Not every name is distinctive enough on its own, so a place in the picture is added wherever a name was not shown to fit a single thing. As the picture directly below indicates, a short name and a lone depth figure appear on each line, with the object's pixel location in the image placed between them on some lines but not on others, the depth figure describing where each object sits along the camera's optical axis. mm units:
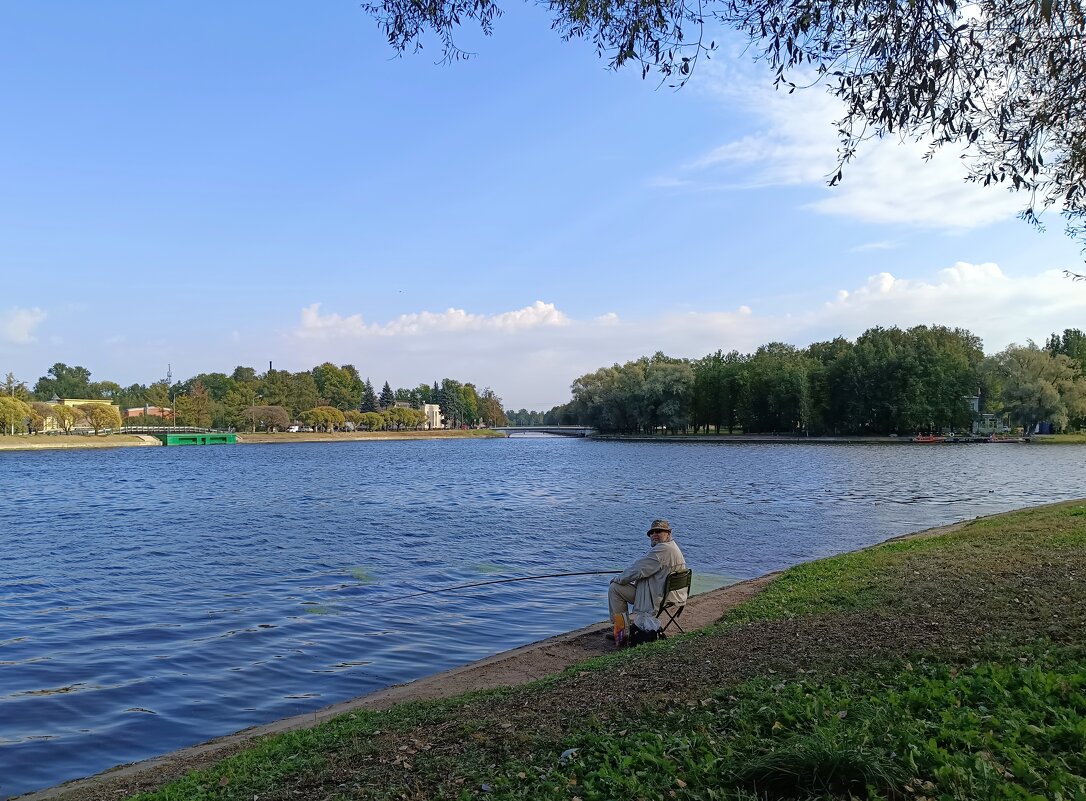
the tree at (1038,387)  91250
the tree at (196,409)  141625
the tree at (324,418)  166962
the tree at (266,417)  150750
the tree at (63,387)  191625
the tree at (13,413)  101562
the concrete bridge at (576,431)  174912
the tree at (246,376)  190750
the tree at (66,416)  115188
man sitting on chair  10367
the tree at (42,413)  113250
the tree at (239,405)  149000
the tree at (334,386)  191375
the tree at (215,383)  175000
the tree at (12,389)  119562
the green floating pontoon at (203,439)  128125
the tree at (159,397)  146625
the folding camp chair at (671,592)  10352
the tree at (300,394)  167000
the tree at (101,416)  116562
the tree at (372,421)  190125
